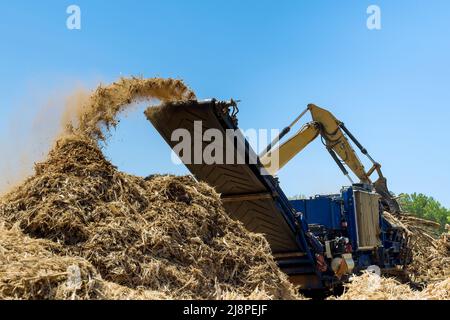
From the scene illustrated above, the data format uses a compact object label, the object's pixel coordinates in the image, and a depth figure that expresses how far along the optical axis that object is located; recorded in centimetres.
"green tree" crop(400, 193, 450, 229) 4284
